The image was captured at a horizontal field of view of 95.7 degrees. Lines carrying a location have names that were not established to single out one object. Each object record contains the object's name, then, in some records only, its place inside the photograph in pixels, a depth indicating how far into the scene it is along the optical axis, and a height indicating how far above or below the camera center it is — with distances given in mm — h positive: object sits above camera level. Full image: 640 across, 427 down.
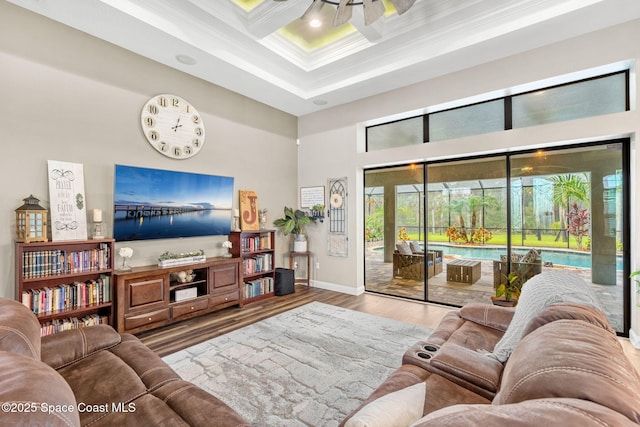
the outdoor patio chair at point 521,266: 3937 -760
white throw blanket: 1554 -480
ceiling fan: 2562 +1932
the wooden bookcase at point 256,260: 4684 -782
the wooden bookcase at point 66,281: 2816 -705
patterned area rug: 2156 -1425
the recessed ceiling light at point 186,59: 3796 +2079
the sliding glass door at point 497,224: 3484 -169
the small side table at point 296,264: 5688 -1023
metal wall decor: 5391 -87
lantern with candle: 2807 -55
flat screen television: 3561 +153
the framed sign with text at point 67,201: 3076 +160
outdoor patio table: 4426 -917
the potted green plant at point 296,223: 5532 -179
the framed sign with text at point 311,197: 5730 +346
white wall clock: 3914 +1265
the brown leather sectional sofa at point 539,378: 646 -474
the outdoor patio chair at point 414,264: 4727 -873
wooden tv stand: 3318 -1013
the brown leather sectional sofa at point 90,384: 660 -878
